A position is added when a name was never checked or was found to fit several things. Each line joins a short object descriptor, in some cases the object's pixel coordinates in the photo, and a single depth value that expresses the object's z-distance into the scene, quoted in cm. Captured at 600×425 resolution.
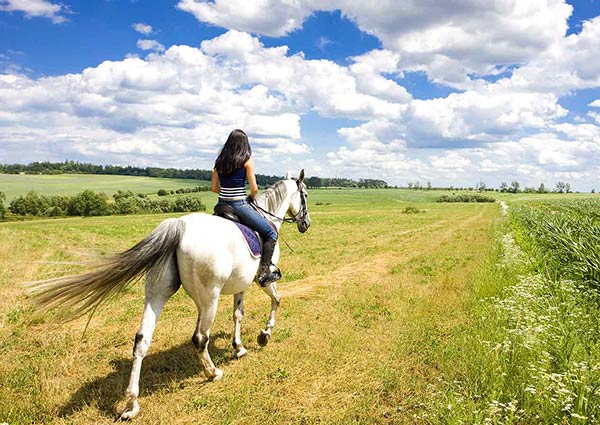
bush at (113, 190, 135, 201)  7185
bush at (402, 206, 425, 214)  5672
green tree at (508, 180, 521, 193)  17650
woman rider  576
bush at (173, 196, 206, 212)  6638
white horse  457
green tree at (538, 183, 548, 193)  17525
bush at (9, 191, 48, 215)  6212
